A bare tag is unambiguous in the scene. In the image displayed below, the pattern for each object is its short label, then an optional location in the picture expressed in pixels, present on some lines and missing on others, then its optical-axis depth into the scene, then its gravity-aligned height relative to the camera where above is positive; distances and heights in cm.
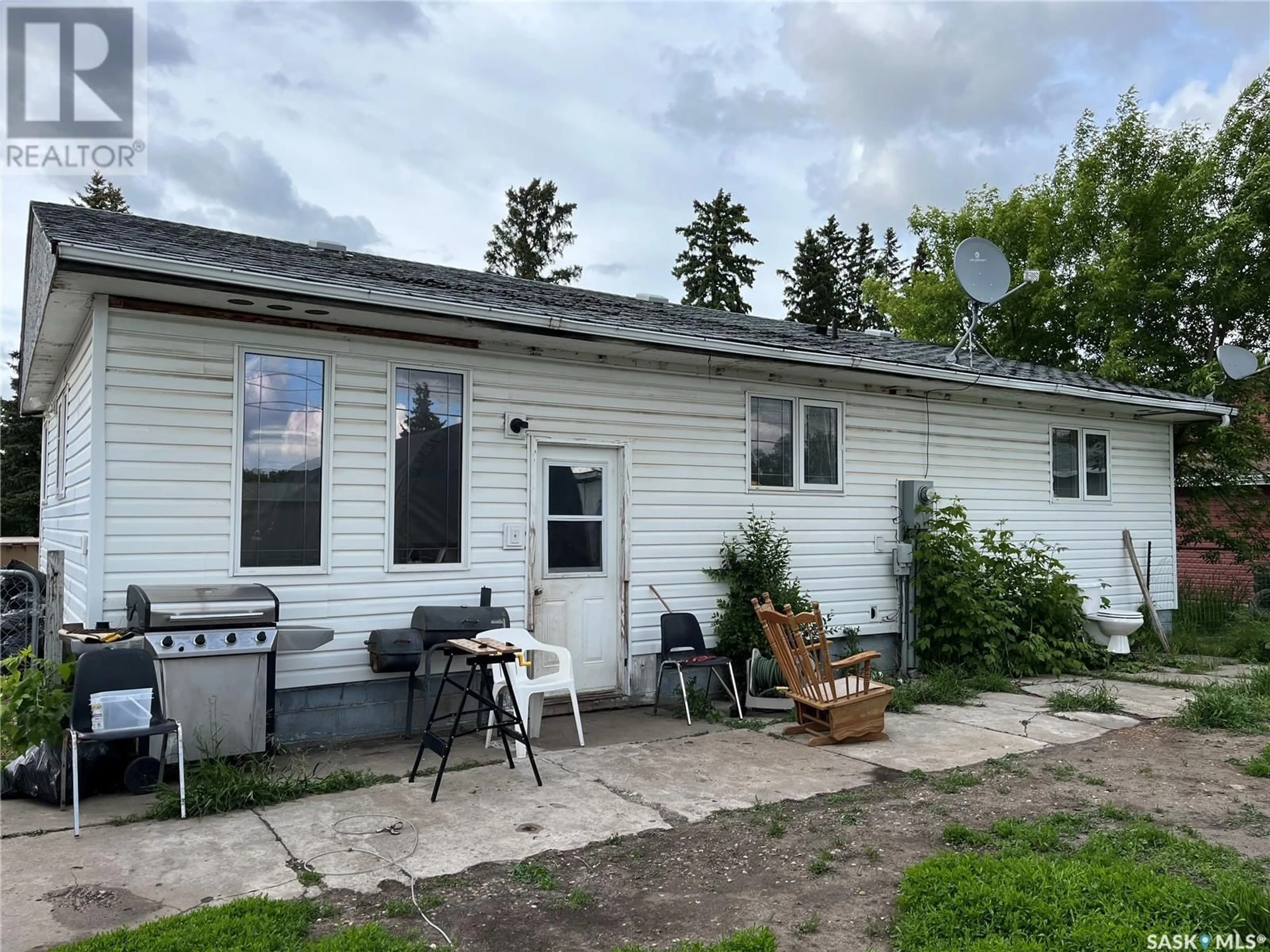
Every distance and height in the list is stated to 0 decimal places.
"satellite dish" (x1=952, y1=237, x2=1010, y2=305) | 1070 +298
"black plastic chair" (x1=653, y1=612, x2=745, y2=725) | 697 -120
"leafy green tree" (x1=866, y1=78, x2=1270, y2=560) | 1417 +465
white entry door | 712 -46
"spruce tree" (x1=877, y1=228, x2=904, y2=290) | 3622 +1070
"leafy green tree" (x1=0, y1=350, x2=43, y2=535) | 1919 +79
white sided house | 547 +52
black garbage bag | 459 -148
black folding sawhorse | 473 -108
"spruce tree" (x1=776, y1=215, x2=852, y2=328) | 3231 +885
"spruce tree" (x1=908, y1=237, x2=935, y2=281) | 2042 +633
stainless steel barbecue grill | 490 -90
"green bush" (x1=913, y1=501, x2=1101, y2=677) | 870 -107
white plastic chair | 562 -117
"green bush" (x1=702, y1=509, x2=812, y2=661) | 761 -71
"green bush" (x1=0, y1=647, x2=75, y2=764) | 437 -106
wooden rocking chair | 609 -136
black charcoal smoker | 598 -94
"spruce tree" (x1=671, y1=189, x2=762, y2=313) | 2977 +877
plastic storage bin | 434 -106
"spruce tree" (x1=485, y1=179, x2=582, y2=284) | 3047 +983
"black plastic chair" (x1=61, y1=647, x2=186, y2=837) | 430 -93
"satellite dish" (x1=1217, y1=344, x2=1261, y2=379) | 1191 +205
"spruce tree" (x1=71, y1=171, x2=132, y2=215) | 2348 +866
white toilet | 977 -140
